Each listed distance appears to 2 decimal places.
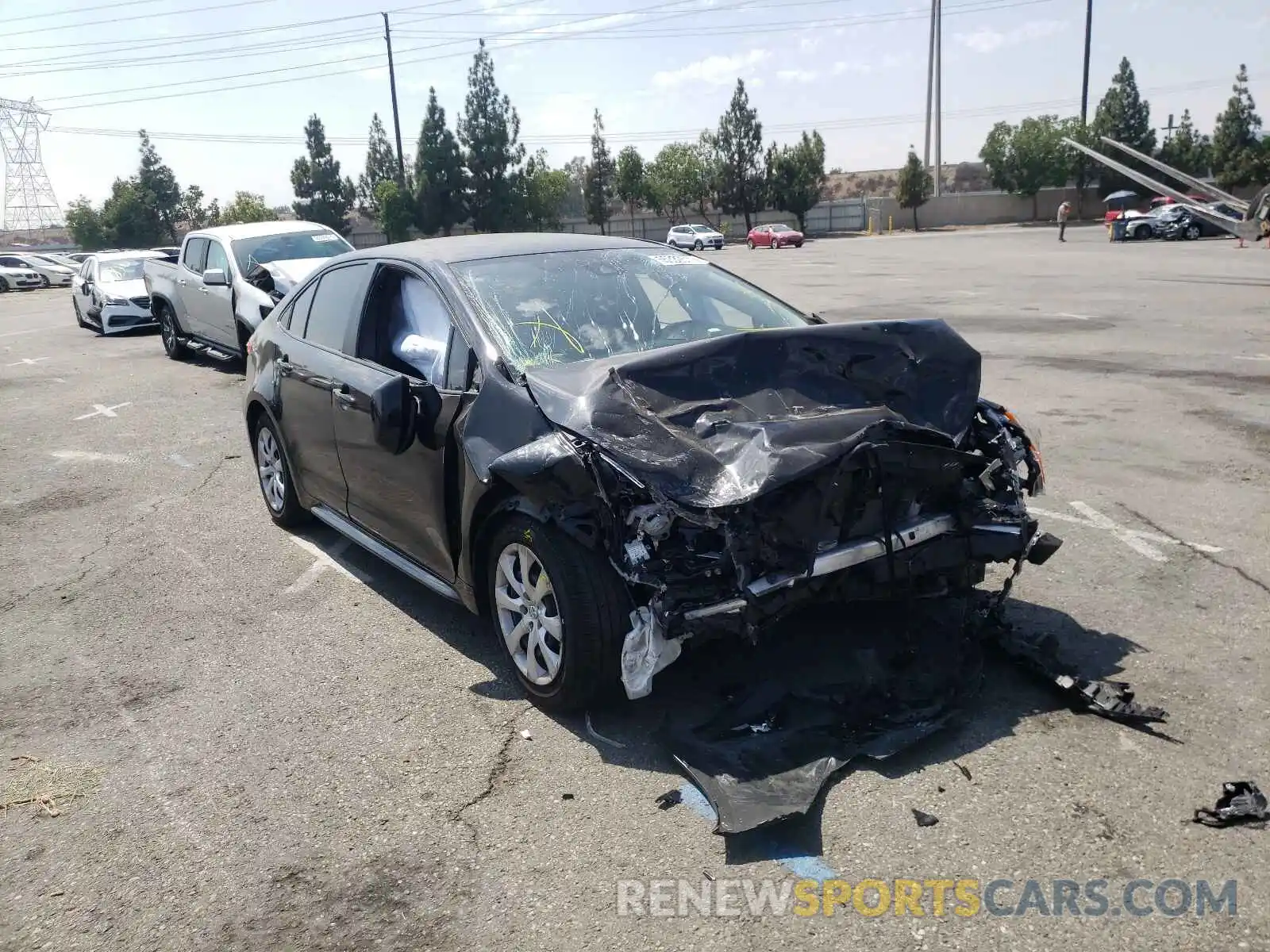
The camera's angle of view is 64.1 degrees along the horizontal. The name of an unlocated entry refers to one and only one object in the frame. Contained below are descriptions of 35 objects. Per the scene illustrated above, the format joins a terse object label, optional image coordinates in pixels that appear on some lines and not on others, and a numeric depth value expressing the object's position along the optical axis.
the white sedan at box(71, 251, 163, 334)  18.38
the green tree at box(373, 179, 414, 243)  60.53
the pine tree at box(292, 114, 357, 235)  69.44
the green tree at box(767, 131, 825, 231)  69.44
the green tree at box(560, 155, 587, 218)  86.31
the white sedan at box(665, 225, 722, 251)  54.53
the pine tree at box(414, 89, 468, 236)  61.97
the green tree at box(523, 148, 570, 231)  65.50
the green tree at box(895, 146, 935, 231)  68.31
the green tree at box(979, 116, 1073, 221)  69.94
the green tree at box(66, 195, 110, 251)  69.19
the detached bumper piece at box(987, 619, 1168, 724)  3.64
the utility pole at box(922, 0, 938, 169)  63.47
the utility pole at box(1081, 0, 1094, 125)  63.24
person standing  40.12
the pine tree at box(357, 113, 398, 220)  75.81
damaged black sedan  3.49
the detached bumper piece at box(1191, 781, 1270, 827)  3.04
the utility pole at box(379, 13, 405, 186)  53.97
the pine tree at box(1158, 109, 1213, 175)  68.06
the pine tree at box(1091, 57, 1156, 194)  67.69
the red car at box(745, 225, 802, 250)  51.47
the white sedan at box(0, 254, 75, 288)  40.47
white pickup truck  11.77
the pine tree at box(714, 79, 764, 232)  71.31
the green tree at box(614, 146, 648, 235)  77.38
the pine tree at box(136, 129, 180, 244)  66.75
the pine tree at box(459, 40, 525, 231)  63.12
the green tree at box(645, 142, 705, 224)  74.44
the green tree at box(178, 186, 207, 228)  68.50
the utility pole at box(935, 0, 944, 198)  62.09
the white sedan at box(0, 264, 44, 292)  39.31
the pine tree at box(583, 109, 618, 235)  74.75
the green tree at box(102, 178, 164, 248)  66.50
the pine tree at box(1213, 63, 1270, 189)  62.38
